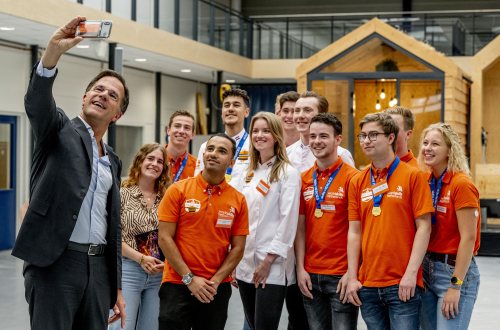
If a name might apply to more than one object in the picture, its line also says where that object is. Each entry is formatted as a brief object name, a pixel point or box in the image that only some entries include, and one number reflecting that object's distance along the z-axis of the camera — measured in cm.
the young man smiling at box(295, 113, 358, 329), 510
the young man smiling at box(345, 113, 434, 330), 466
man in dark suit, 329
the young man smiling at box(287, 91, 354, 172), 584
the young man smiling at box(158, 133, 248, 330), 485
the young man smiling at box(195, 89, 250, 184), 621
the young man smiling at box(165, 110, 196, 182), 659
